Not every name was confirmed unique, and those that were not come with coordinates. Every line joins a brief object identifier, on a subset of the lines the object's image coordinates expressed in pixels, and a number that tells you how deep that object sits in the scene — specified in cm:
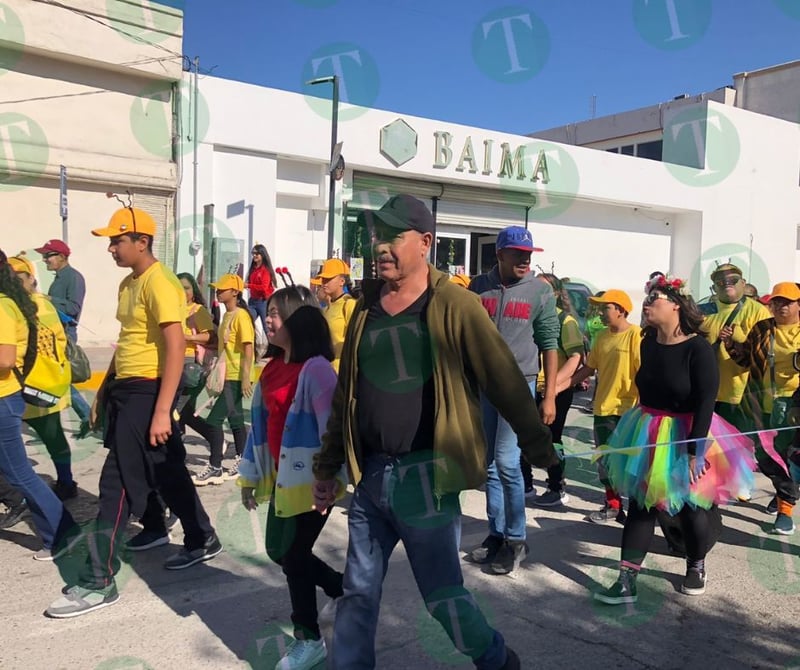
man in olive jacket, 253
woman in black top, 389
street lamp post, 1389
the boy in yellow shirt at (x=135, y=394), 374
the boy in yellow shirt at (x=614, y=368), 524
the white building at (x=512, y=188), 1444
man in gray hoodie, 427
